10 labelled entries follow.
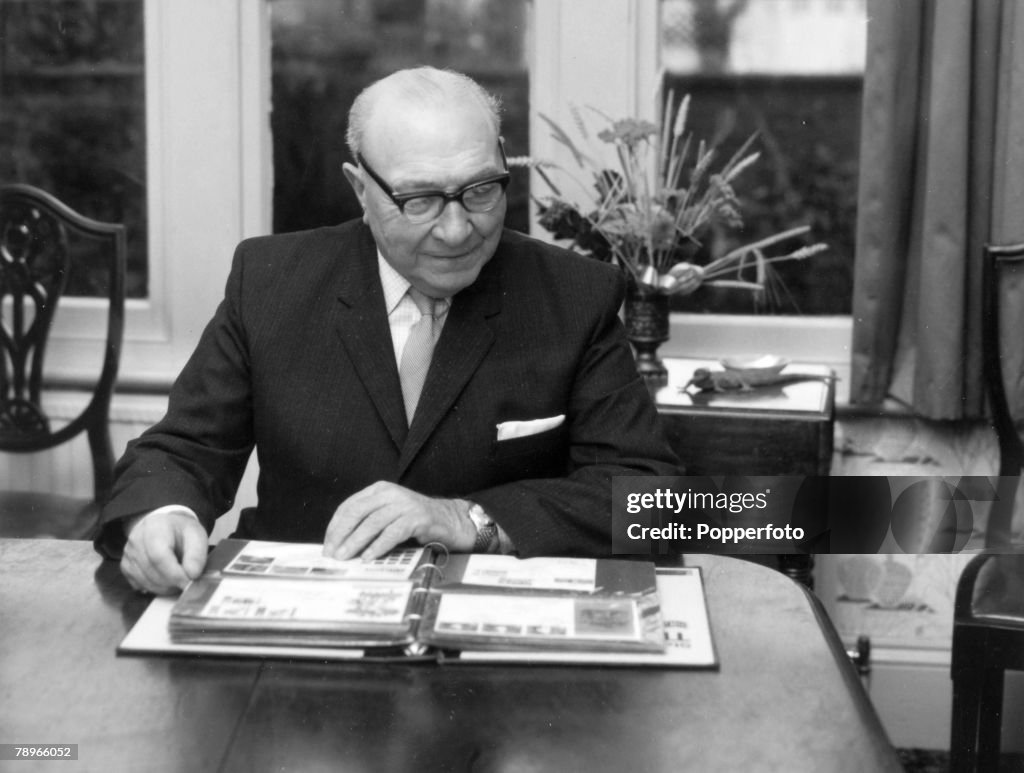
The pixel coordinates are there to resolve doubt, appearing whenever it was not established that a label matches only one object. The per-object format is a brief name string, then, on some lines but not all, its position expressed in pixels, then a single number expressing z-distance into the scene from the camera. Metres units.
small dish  2.69
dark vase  2.67
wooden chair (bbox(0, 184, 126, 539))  2.97
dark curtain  2.65
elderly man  1.83
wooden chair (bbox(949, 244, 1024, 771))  2.14
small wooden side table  2.43
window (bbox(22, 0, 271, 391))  3.15
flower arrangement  2.61
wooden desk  1.05
